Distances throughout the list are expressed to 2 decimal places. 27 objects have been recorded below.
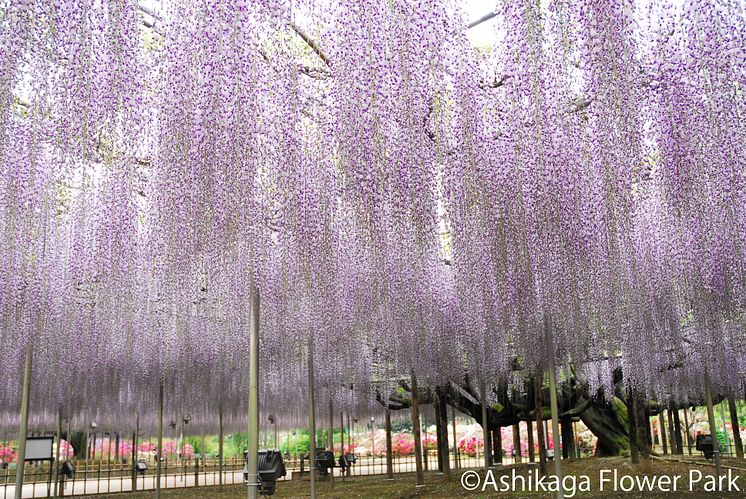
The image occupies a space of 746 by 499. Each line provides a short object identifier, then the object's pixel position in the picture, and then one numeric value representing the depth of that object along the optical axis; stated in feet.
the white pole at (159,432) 45.11
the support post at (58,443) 51.06
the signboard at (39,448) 45.65
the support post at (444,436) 49.11
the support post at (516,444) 75.20
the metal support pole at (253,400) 20.92
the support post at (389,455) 52.17
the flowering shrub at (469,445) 116.78
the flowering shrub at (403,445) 118.38
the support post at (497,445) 72.09
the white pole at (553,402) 27.13
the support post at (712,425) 37.22
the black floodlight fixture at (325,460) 59.47
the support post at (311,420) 32.48
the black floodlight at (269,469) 29.50
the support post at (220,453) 61.85
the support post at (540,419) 39.60
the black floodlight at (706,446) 52.29
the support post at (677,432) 75.97
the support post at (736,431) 66.18
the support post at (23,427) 30.50
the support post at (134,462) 57.46
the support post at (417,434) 46.98
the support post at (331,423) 60.49
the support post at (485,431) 47.34
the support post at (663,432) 81.98
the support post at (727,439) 94.26
